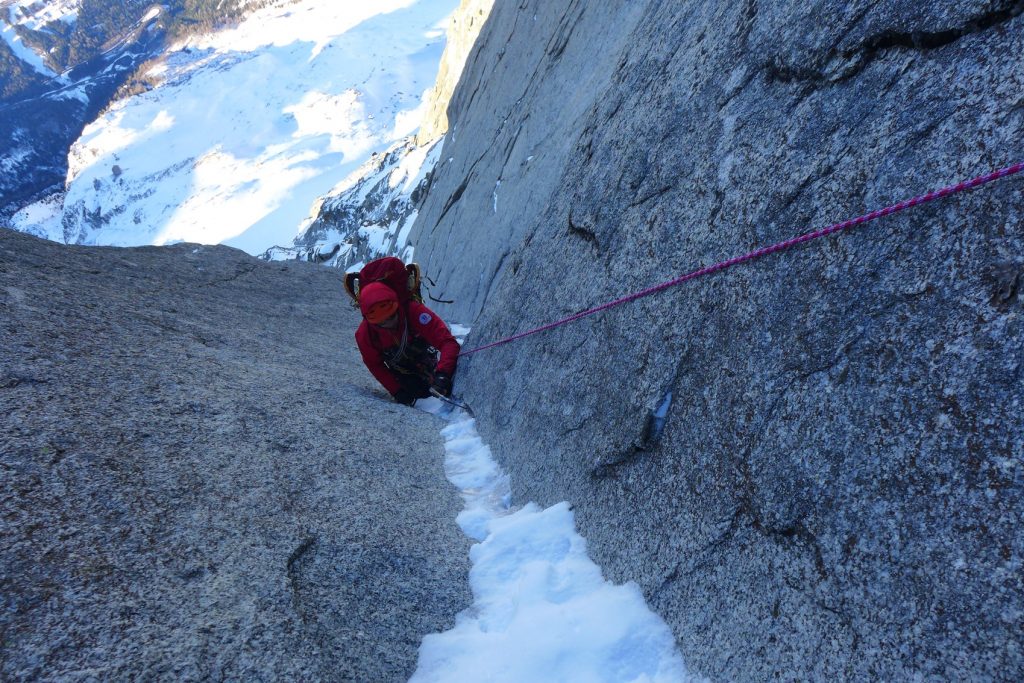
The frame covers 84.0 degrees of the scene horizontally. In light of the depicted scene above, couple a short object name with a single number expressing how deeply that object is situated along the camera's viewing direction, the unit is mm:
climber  6754
